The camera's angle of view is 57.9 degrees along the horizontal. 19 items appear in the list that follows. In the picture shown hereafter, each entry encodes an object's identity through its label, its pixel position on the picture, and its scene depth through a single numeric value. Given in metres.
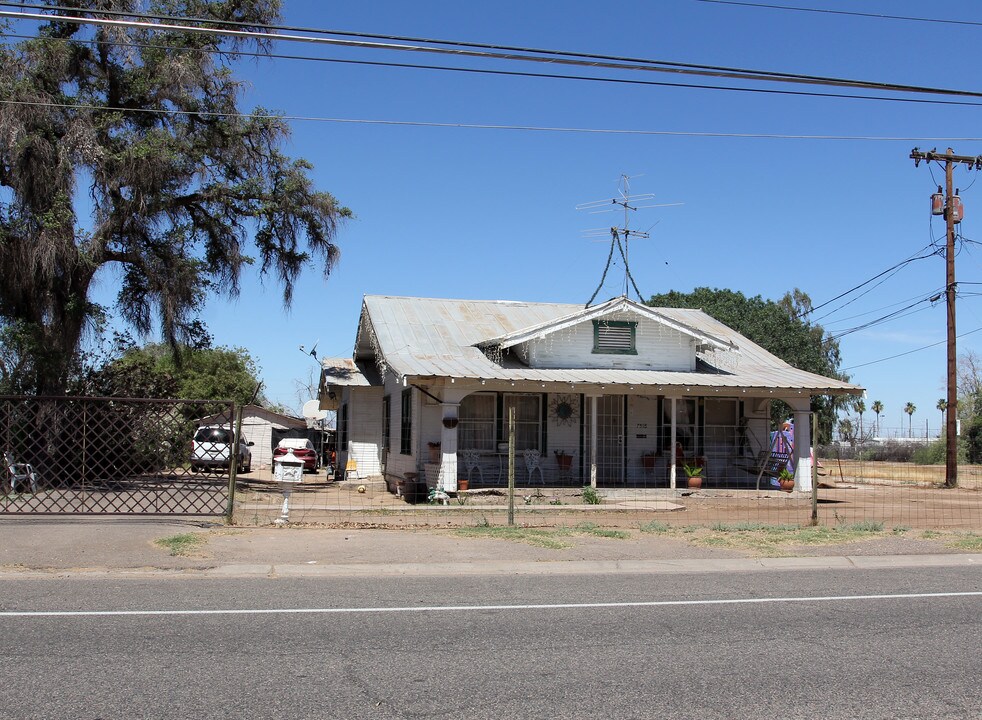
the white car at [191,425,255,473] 24.83
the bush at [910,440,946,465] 40.31
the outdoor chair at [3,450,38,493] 14.05
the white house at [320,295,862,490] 20.31
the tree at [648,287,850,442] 50.59
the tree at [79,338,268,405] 21.89
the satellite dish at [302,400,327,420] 34.62
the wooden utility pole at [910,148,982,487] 26.97
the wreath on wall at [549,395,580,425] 22.25
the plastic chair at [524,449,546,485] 21.44
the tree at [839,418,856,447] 63.03
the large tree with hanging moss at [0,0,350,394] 17.72
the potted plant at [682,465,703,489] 21.53
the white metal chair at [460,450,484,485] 21.00
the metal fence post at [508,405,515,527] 14.14
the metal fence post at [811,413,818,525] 14.73
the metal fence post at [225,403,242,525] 13.22
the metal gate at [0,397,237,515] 13.85
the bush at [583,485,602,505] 19.11
